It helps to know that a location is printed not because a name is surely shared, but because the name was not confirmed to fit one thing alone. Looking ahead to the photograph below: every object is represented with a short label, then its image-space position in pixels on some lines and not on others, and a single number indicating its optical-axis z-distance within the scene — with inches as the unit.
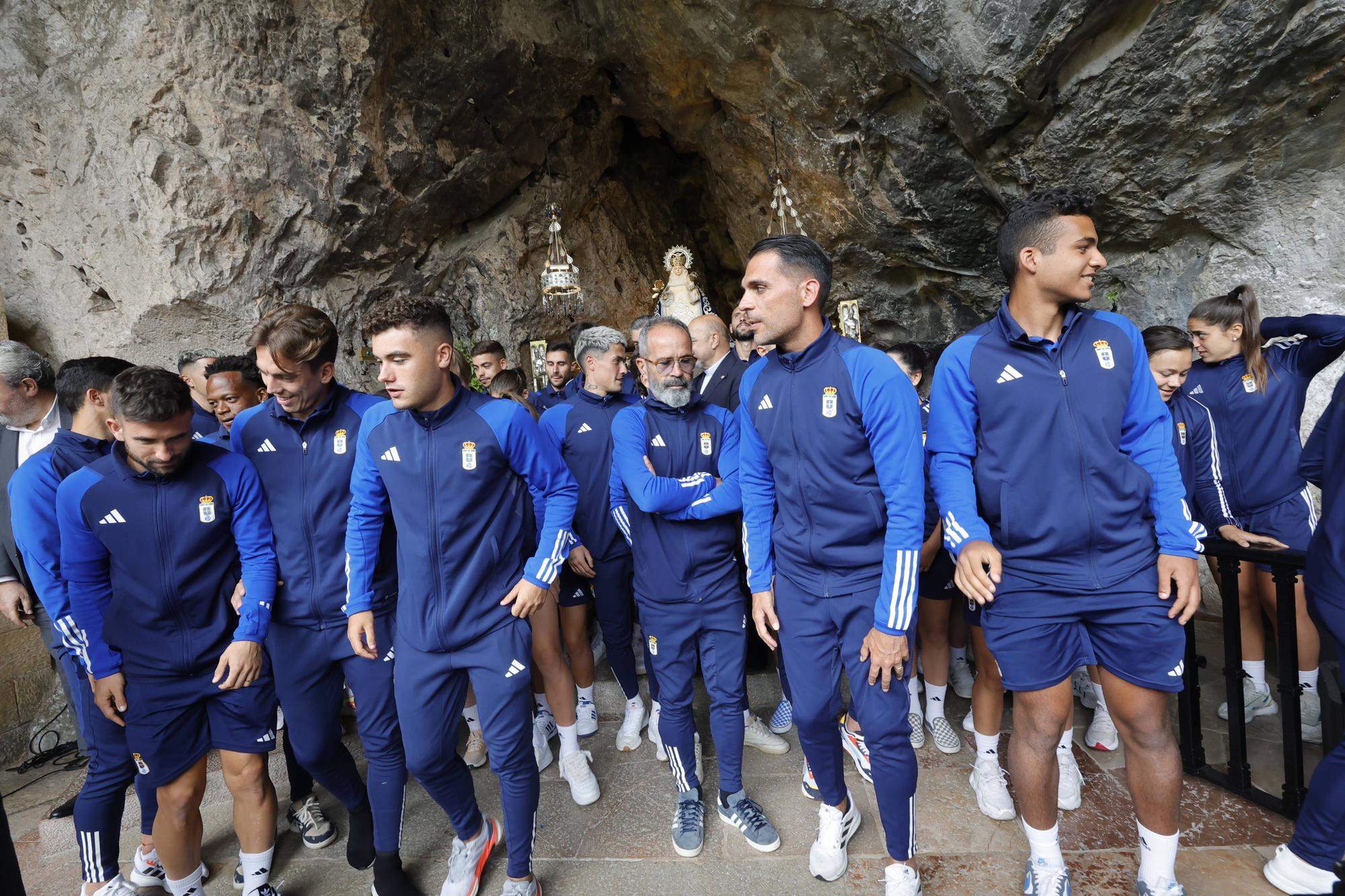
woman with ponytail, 121.5
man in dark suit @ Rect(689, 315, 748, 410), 154.5
